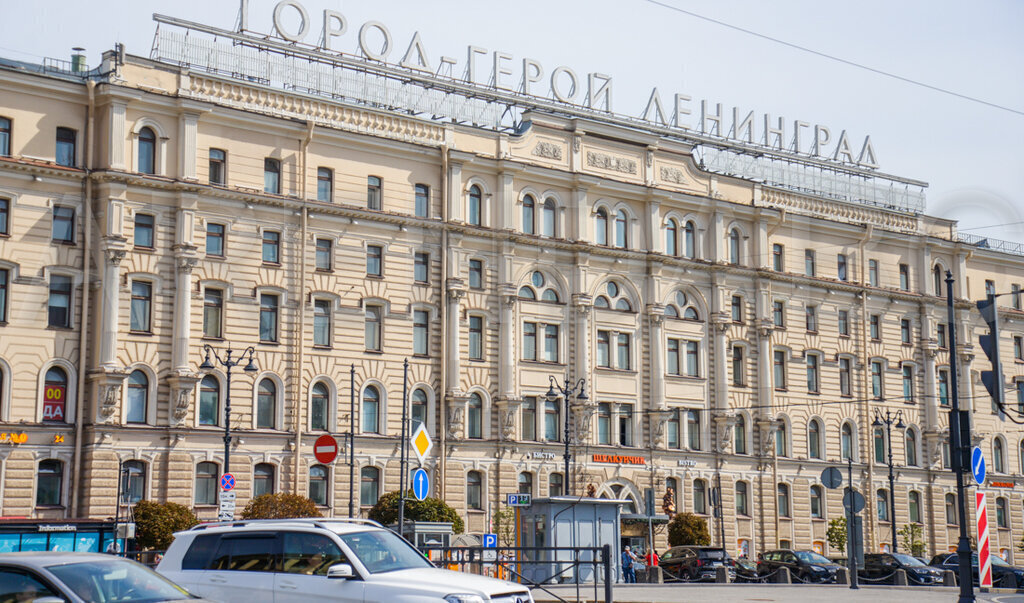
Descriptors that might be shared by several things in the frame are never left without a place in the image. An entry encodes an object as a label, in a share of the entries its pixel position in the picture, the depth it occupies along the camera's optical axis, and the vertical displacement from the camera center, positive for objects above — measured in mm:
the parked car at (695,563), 46969 -4828
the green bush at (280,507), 43719 -2540
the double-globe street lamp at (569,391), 53562 +1791
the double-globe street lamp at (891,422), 61212 +514
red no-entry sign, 29750 -388
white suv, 15500 -1711
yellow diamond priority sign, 34906 -261
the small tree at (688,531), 56000 -4293
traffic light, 21625 +1448
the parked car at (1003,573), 45228 -5115
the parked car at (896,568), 45028 -4845
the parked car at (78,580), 12461 -1463
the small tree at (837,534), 63062 -4991
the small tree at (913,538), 64750 -5449
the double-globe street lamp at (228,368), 40875 +2105
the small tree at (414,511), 46344 -2848
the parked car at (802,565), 44969 -4718
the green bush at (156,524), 42719 -3059
